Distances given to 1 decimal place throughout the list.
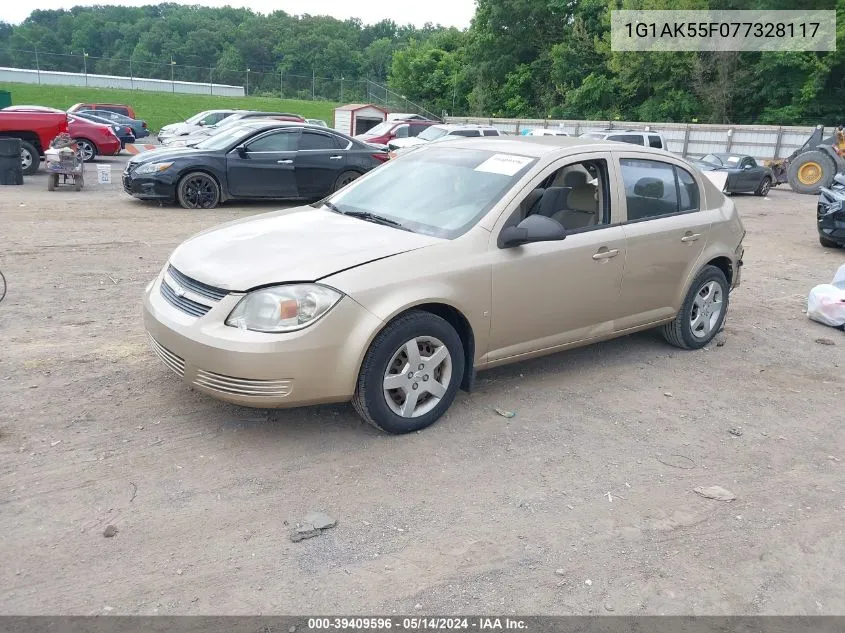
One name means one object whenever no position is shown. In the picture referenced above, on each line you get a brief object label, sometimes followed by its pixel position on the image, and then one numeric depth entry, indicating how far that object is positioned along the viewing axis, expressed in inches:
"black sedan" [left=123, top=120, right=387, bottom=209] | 497.4
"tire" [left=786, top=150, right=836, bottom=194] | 866.8
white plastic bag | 285.9
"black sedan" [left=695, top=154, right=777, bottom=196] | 858.1
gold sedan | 155.9
